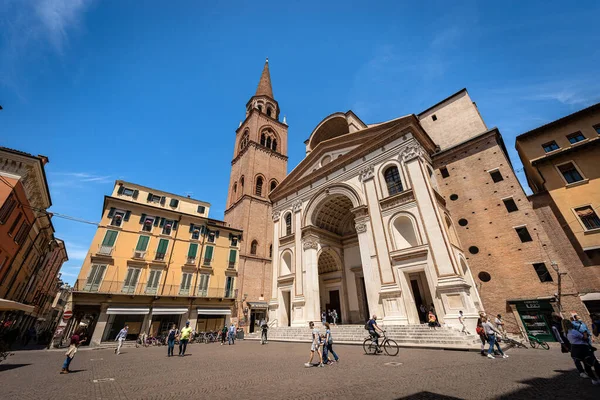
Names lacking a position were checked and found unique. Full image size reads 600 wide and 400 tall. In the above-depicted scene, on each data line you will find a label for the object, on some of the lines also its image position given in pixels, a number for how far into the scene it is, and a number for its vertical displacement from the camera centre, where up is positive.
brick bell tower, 24.95 +15.94
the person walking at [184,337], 11.10 -0.27
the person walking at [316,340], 7.62 -0.37
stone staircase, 9.95 -0.50
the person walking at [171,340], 11.31 -0.38
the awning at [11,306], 8.73 +0.98
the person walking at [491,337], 7.79 -0.42
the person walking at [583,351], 4.62 -0.54
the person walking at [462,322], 10.78 +0.05
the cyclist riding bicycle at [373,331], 8.99 -0.18
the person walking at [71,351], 7.56 -0.48
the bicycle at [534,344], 10.07 -0.89
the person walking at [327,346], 7.46 -0.55
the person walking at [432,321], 11.73 +0.12
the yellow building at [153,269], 18.53 +4.76
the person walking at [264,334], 15.18 -0.32
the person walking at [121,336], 13.15 -0.19
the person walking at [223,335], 17.91 -0.37
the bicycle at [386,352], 8.83 -0.85
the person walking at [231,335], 16.48 -0.34
